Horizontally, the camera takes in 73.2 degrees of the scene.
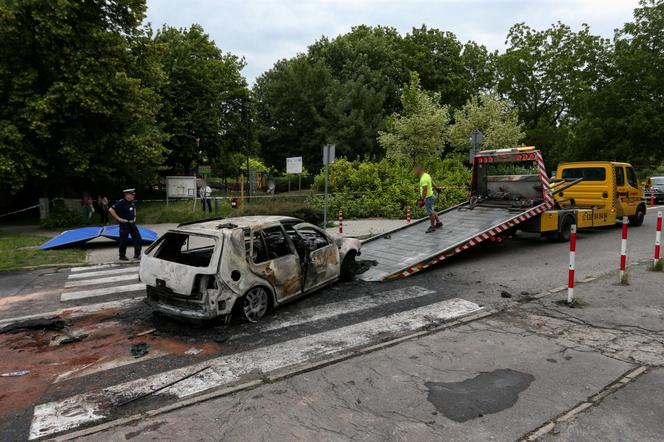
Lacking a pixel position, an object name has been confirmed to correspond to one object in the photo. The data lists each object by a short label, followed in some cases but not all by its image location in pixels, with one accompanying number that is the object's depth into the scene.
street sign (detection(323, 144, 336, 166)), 13.25
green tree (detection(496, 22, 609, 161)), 40.34
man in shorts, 11.24
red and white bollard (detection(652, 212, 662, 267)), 8.41
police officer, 10.77
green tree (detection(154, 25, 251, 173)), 29.64
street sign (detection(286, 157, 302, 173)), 19.48
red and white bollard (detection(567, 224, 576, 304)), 6.74
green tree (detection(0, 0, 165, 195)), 16.41
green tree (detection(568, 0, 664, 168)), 30.75
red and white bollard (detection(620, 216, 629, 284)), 7.80
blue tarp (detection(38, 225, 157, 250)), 12.73
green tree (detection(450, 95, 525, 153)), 29.06
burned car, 5.72
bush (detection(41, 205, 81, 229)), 18.08
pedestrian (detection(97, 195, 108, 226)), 19.00
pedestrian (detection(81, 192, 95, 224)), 19.39
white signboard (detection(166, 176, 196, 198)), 23.30
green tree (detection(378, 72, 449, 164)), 25.69
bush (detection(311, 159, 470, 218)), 20.22
